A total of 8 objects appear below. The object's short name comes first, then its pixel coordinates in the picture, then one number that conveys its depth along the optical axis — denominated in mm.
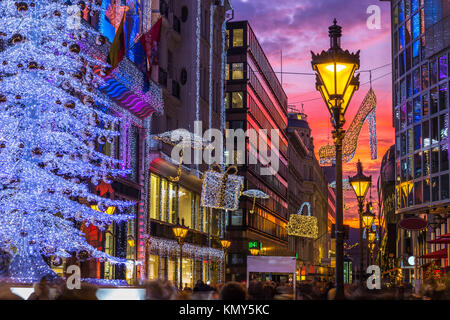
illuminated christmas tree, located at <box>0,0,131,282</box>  20297
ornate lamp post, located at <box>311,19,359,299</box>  11930
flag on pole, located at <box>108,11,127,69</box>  27516
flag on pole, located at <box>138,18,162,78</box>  31547
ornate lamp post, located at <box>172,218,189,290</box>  36250
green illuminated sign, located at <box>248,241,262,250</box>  80619
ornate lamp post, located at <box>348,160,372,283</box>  21828
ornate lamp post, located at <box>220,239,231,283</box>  52062
